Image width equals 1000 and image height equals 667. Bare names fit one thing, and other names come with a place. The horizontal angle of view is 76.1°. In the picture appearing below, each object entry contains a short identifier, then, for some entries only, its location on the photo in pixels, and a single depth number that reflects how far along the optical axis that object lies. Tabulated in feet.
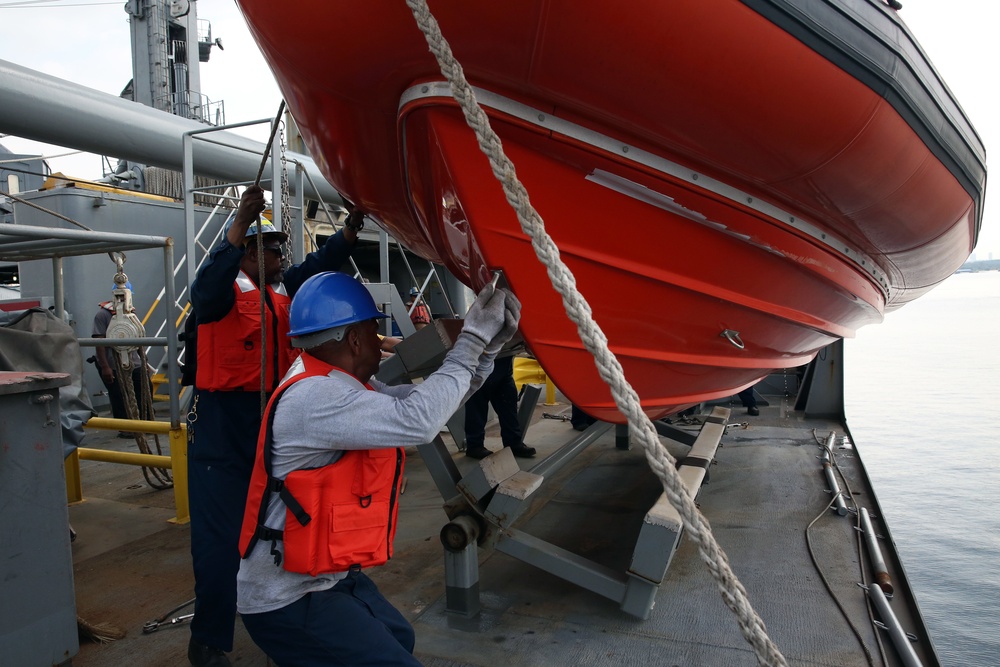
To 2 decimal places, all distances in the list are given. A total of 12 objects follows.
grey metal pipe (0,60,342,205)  8.77
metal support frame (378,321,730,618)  6.74
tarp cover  7.34
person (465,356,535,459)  14.98
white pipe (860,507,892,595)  7.58
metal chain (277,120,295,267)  8.24
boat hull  5.34
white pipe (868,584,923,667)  5.98
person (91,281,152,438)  17.13
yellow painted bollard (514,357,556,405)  21.77
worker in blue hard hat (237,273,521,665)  4.18
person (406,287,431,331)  19.75
